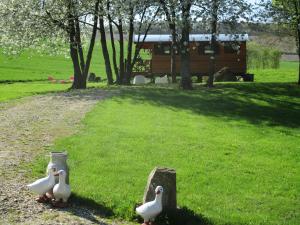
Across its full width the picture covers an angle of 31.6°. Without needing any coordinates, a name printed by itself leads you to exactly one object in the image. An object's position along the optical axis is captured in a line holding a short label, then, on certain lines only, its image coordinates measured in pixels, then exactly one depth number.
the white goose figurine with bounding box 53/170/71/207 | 8.08
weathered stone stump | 7.94
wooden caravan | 42.81
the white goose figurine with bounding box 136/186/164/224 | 7.48
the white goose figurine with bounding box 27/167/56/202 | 8.16
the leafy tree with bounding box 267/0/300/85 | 32.69
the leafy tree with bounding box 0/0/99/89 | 29.48
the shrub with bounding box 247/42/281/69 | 62.66
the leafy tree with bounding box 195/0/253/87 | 26.34
